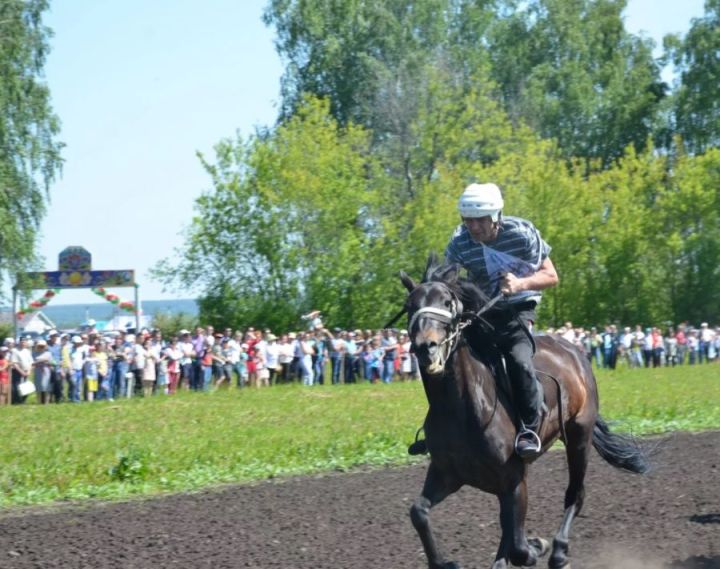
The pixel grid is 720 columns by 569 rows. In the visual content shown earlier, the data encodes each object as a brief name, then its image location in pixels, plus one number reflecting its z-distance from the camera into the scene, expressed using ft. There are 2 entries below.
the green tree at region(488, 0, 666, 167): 201.36
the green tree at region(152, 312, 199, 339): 170.26
